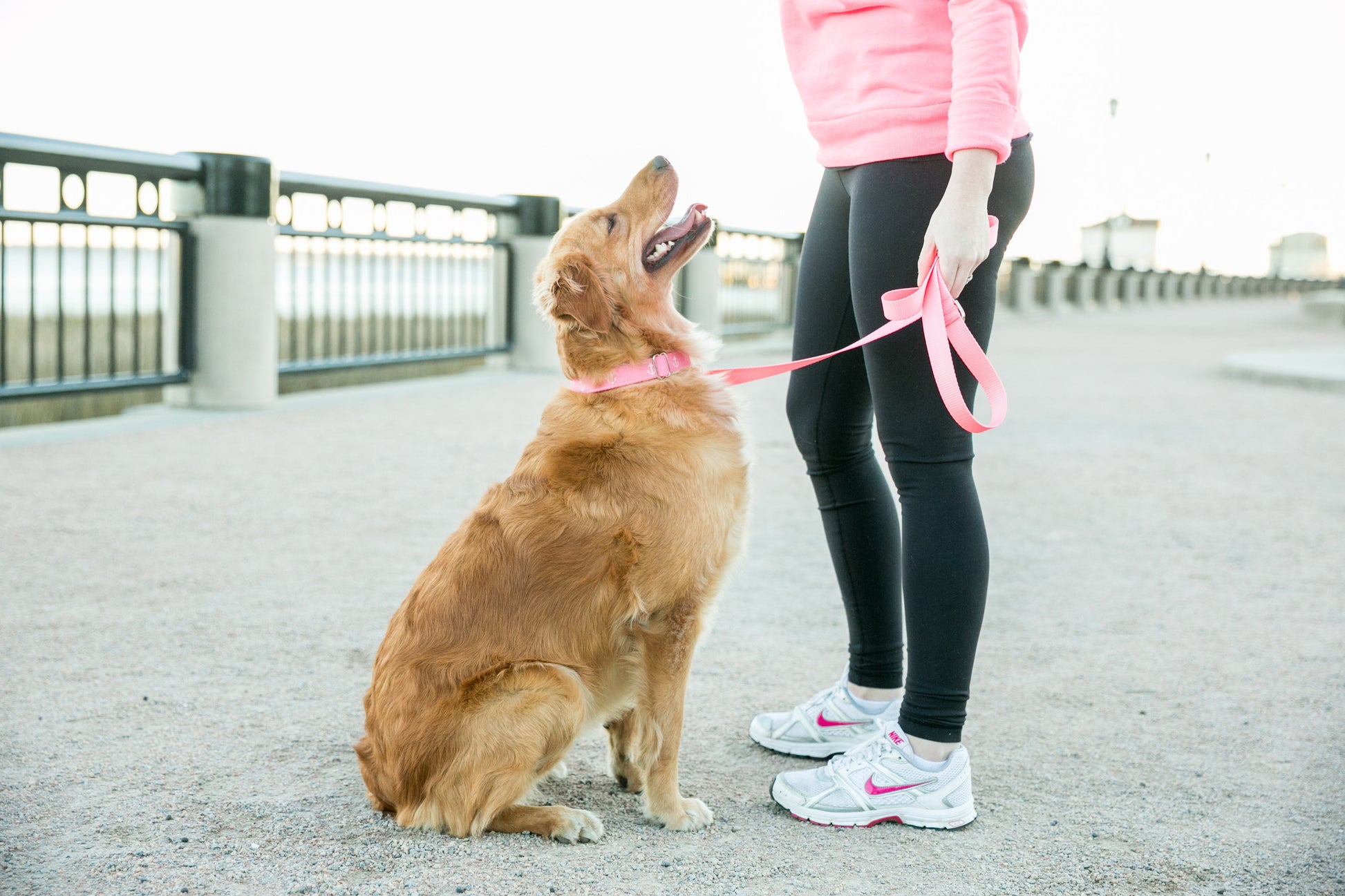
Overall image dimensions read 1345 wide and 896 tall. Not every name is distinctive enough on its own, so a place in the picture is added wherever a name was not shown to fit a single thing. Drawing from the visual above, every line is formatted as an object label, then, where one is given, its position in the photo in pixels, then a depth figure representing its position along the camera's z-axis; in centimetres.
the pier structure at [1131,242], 6794
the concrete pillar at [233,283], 807
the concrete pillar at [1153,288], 4466
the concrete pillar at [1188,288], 5122
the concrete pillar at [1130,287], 4122
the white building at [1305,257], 9461
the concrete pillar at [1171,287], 4769
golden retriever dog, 227
